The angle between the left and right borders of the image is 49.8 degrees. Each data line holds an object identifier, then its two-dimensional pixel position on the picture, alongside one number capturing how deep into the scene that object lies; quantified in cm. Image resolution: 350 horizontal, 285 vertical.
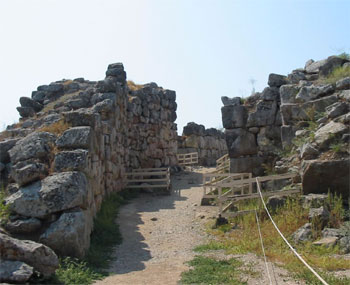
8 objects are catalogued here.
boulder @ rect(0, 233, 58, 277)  513
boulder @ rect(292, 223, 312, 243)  698
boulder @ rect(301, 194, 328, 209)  791
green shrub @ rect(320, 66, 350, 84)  1043
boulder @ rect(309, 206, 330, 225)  723
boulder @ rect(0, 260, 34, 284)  478
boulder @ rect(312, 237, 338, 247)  644
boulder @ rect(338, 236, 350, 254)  623
